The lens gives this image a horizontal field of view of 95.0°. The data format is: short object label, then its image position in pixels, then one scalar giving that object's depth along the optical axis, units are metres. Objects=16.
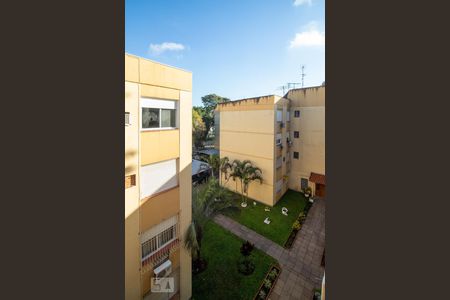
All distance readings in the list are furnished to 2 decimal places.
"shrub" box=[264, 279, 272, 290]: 11.19
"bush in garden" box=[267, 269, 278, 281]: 11.86
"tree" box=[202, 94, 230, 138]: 47.16
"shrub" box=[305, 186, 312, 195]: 22.76
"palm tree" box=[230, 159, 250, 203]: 20.70
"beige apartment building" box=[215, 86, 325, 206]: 20.31
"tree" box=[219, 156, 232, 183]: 22.78
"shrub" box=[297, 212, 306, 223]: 18.08
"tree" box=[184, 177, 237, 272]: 9.61
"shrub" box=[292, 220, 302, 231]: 16.74
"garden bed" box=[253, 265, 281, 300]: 10.74
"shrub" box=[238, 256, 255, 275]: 12.02
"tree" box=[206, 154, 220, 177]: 23.80
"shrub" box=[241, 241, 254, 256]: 12.39
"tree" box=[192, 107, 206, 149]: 39.88
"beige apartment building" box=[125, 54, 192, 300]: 7.38
